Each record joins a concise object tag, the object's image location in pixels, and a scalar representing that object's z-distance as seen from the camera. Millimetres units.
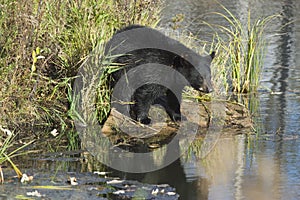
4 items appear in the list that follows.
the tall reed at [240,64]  20672
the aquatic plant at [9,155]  12669
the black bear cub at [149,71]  16781
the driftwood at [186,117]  16828
